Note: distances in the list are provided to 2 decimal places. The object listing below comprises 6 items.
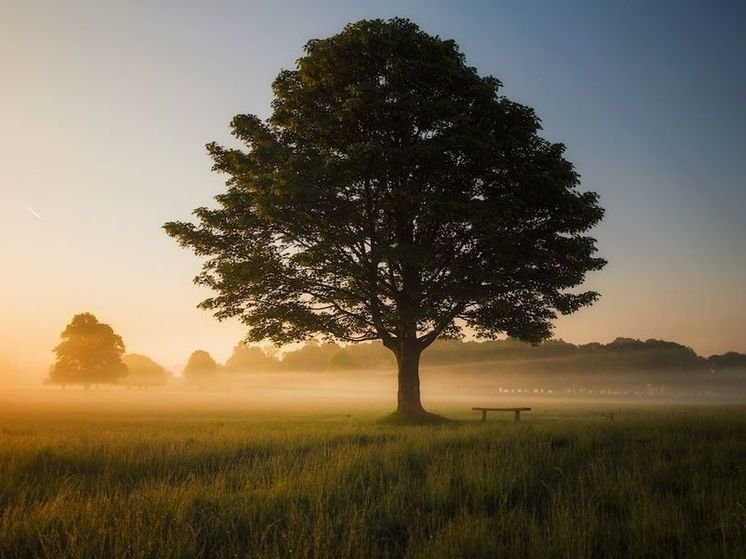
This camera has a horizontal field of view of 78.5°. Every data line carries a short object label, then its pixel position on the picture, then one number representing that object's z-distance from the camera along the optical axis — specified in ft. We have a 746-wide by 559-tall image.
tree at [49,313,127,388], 258.78
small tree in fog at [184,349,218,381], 516.32
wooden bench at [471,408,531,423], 78.81
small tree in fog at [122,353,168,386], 432.66
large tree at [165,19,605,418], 65.92
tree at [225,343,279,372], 641.81
